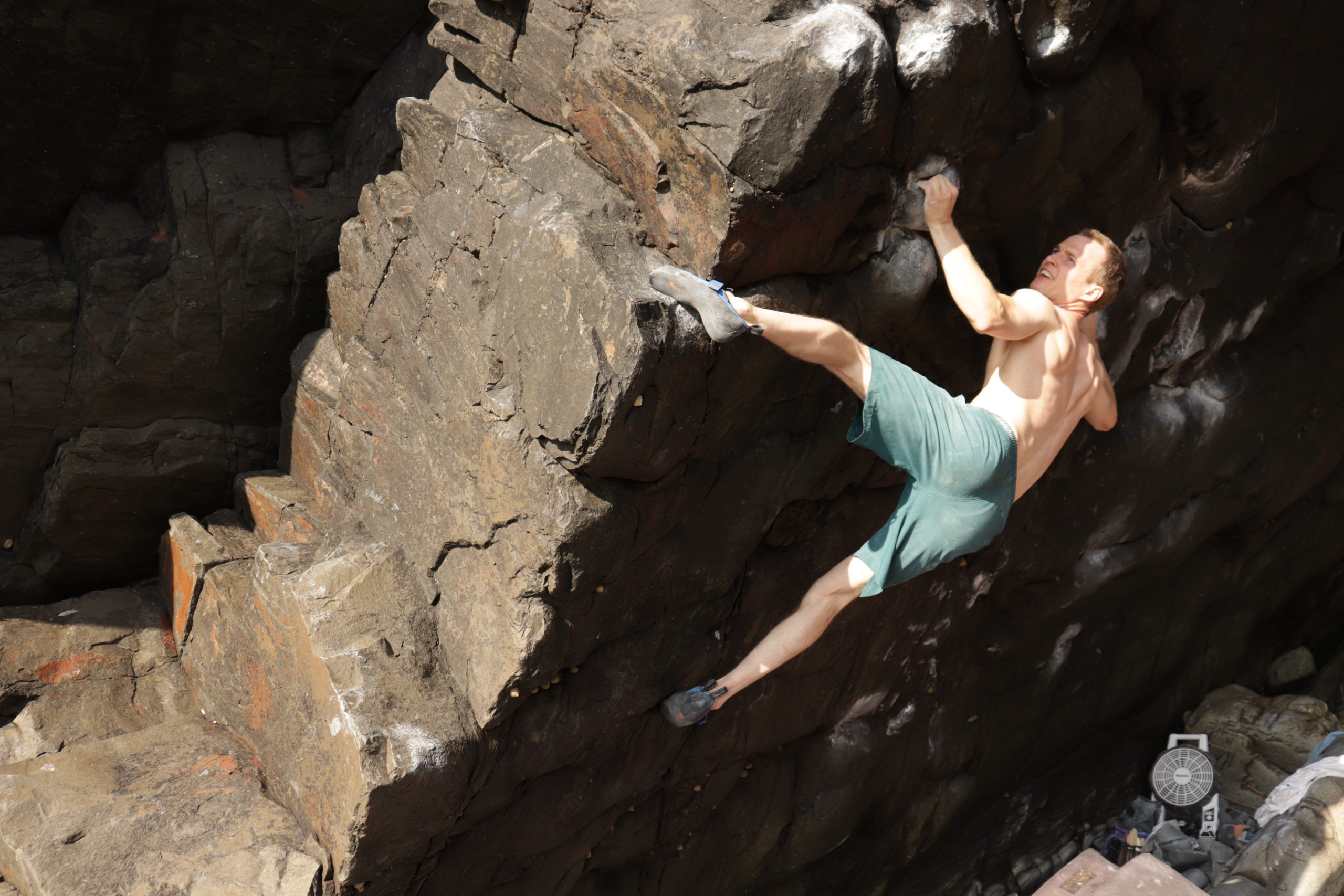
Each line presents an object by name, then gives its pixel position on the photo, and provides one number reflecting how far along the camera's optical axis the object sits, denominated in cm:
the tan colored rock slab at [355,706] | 364
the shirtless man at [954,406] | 347
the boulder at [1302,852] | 505
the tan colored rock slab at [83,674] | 438
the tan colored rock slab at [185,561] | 460
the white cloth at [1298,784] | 578
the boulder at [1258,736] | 712
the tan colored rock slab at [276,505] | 449
